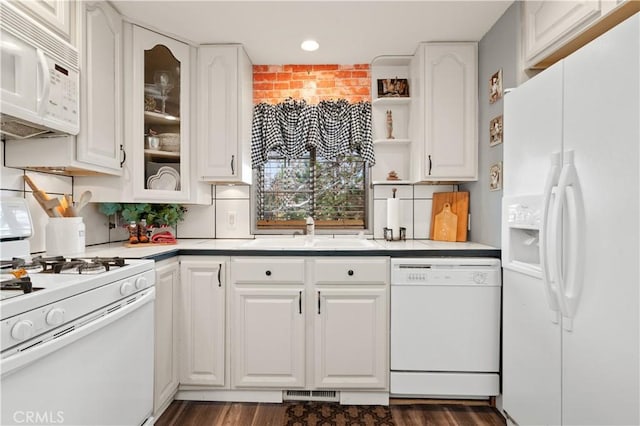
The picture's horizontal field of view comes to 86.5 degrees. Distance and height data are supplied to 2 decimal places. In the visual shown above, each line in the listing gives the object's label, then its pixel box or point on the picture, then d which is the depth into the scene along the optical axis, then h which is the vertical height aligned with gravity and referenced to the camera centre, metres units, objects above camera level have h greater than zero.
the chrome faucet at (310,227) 2.53 -0.12
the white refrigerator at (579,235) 1.02 -0.08
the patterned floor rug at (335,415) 1.89 -1.18
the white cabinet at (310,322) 2.02 -0.67
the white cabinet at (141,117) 1.87 +0.58
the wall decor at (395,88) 2.60 +0.94
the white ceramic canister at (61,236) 1.76 -0.14
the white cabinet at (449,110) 2.37 +0.71
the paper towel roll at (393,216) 2.59 -0.04
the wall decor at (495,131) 2.09 +0.51
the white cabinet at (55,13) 1.46 +0.89
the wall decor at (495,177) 2.08 +0.22
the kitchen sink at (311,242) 2.37 -0.23
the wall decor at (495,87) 2.09 +0.79
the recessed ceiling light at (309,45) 2.37 +1.17
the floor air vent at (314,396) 2.07 -1.13
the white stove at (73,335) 0.95 -0.42
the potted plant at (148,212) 2.25 -0.02
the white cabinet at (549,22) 1.45 +0.89
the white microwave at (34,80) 1.32 +0.55
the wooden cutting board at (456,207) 2.46 +0.03
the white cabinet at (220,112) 2.41 +0.70
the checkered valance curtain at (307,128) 2.68 +0.66
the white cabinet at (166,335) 1.82 -0.70
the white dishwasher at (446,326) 1.98 -0.67
